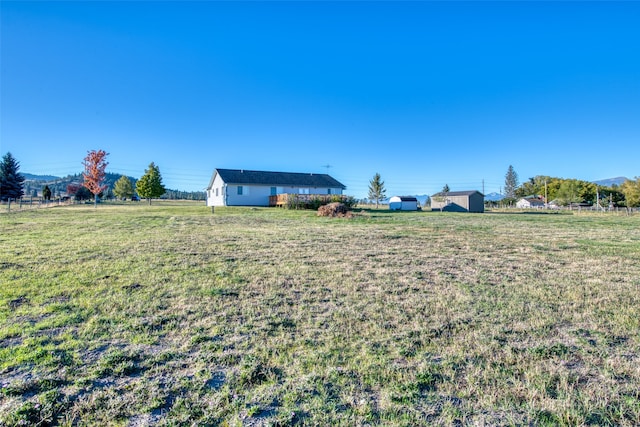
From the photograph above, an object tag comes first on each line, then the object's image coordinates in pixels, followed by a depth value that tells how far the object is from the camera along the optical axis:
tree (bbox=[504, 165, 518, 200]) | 87.12
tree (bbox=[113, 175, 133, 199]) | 58.78
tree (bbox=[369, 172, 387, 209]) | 58.35
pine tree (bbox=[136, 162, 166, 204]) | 43.88
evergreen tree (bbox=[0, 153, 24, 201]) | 40.41
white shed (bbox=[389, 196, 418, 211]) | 38.78
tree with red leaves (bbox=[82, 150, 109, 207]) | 34.19
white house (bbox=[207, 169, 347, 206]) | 30.35
